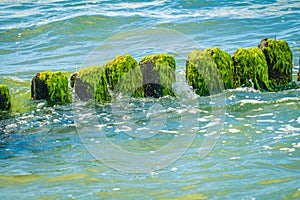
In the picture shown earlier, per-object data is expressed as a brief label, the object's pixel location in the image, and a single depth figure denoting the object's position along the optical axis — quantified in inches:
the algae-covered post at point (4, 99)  742.5
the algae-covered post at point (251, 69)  781.3
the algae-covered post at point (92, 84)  758.5
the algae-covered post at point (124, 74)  765.3
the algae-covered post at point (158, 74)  759.1
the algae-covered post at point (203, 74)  763.4
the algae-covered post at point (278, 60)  801.6
